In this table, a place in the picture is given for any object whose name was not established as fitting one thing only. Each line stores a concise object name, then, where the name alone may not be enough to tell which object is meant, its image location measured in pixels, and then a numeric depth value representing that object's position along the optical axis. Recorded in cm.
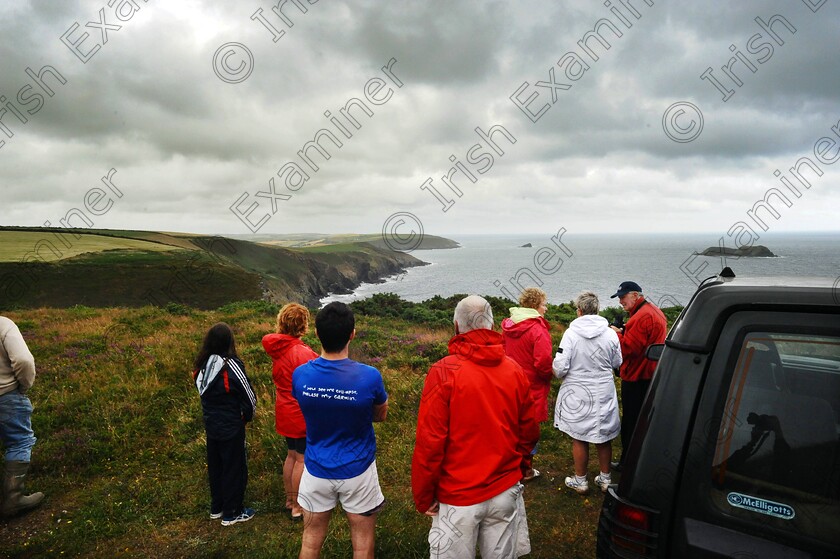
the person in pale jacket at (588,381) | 503
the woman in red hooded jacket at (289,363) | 460
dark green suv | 179
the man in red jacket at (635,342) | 543
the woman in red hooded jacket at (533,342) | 525
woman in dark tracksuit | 469
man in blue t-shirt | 332
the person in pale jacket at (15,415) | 479
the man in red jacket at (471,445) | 288
